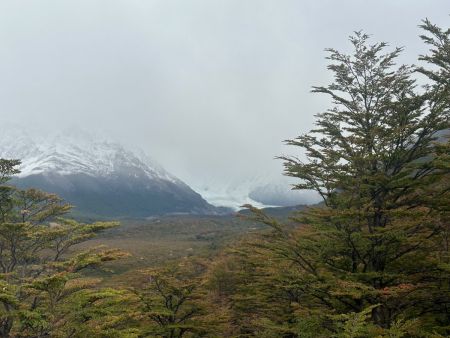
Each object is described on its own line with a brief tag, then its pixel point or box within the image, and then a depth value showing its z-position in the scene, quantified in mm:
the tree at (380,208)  15297
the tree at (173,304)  23547
